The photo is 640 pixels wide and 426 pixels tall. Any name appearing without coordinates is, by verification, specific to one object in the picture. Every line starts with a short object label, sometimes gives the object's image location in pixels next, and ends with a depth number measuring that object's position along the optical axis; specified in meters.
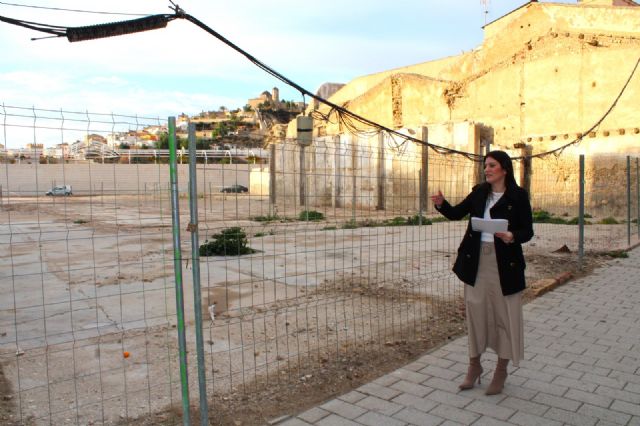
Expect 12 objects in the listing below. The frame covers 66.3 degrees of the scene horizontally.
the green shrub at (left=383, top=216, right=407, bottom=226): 16.81
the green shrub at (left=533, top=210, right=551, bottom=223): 17.30
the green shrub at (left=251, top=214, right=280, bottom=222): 16.92
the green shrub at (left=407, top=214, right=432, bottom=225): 16.34
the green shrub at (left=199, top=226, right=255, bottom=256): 10.29
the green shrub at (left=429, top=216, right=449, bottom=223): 17.56
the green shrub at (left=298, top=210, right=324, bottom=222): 17.09
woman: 3.58
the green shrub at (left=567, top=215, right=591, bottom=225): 16.25
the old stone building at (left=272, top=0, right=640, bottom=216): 19.34
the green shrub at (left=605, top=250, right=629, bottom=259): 10.05
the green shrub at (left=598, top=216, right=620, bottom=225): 17.02
